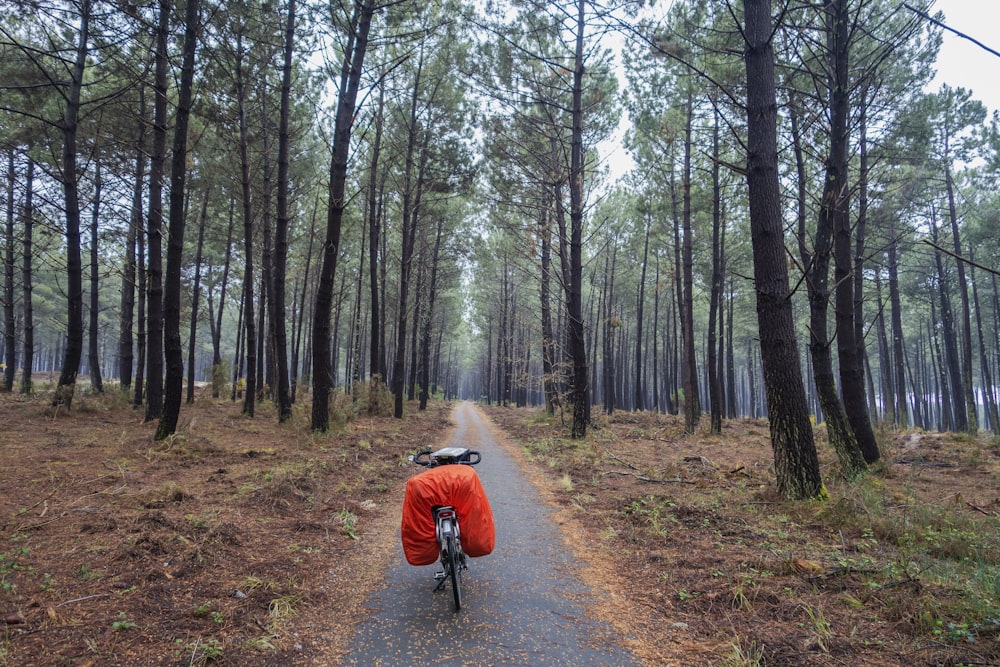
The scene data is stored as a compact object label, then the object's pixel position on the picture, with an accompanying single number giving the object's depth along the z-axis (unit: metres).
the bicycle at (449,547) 3.40
